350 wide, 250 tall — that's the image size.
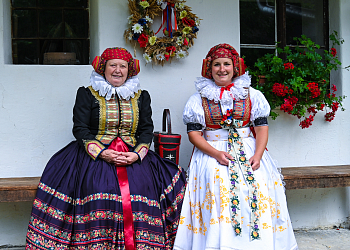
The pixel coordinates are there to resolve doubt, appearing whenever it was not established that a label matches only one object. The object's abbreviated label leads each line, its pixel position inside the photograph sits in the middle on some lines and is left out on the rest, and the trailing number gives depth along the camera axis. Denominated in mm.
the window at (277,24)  4422
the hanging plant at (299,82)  3859
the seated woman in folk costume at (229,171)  2871
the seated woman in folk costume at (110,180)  2859
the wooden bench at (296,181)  3074
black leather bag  3361
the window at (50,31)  3949
